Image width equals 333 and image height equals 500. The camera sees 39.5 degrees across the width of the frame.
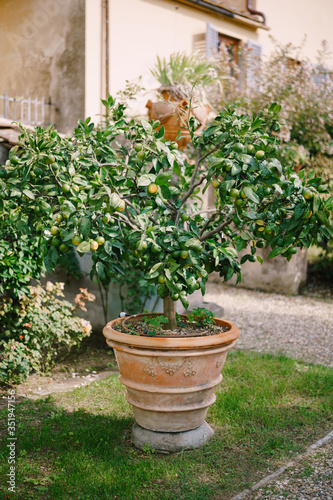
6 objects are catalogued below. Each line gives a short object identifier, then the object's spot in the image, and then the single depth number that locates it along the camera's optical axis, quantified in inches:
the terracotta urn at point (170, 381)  102.8
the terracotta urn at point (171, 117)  203.8
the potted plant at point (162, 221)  93.0
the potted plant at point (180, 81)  209.6
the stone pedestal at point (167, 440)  108.0
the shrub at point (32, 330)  145.9
